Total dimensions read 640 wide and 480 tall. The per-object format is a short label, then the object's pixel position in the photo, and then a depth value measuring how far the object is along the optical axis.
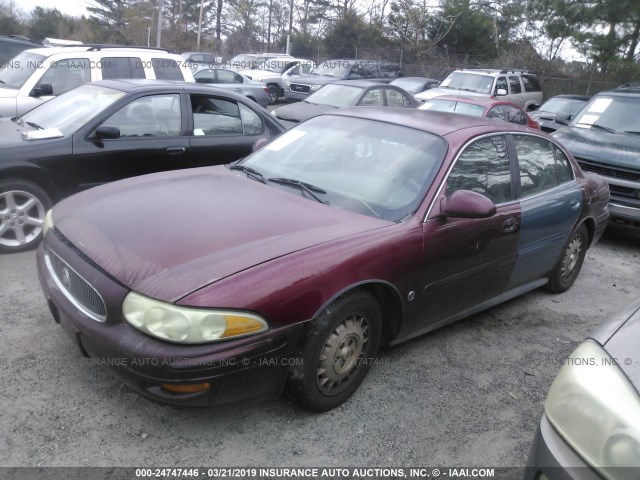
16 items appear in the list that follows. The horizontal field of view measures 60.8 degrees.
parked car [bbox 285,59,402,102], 16.98
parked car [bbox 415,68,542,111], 15.02
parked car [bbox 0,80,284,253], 4.78
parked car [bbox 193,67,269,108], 15.66
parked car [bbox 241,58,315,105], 20.52
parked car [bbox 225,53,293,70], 24.83
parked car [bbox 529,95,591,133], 12.13
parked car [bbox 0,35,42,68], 10.53
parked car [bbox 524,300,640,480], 1.78
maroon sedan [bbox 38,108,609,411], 2.47
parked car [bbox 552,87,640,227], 6.48
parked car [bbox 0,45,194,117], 7.29
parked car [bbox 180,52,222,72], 20.46
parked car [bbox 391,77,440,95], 17.38
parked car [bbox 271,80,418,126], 11.05
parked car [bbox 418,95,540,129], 10.39
